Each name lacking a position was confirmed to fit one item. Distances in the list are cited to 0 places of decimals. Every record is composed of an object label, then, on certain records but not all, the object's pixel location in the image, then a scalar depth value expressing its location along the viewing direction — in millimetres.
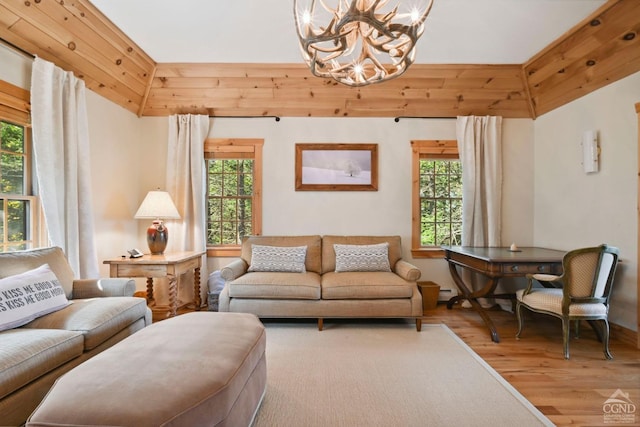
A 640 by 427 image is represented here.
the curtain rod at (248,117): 4293
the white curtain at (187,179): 4145
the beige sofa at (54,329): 1555
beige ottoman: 1160
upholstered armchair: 2621
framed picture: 4293
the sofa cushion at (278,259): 3686
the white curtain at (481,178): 4164
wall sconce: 3322
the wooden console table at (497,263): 3041
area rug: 1894
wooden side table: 3277
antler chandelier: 1513
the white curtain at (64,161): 2664
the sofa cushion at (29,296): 1882
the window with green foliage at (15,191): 2586
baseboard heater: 4305
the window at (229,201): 4414
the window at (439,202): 4457
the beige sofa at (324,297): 3270
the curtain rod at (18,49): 2460
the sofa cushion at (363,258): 3705
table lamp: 3635
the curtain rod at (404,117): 4300
